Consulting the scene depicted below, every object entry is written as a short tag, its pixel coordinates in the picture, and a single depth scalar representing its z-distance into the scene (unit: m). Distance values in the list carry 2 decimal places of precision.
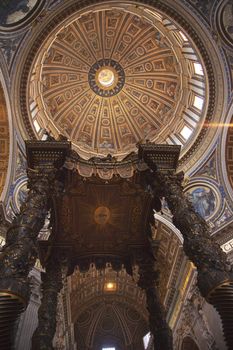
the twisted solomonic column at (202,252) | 4.34
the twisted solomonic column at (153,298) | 7.03
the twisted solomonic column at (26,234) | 3.88
